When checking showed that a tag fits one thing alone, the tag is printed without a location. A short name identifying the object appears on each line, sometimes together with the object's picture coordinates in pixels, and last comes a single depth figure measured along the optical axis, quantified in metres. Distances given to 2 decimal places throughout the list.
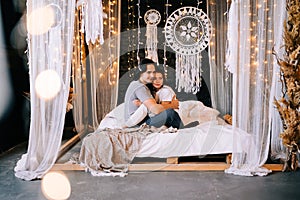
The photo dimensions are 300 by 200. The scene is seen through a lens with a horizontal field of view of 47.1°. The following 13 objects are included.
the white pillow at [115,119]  3.93
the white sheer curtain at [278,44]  3.15
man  3.71
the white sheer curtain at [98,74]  4.59
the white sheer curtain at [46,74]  3.20
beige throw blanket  3.38
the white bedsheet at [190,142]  3.41
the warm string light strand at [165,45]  4.85
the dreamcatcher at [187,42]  4.73
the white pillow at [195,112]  4.14
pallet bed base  3.38
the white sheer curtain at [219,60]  4.32
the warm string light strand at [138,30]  4.83
